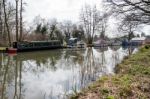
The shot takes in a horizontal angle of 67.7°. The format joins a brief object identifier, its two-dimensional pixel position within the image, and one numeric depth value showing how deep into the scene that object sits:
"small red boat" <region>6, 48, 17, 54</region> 11.19
